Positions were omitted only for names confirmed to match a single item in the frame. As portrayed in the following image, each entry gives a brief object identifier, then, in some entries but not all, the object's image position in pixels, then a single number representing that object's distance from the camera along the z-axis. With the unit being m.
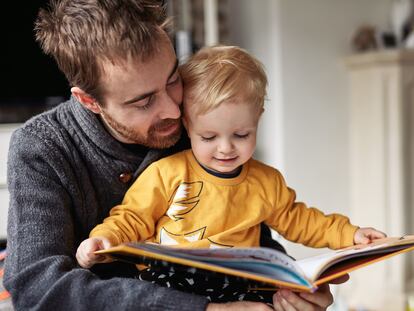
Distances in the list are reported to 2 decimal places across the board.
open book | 0.72
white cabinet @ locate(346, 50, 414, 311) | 3.01
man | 0.84
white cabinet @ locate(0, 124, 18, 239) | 2.64
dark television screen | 2.68
